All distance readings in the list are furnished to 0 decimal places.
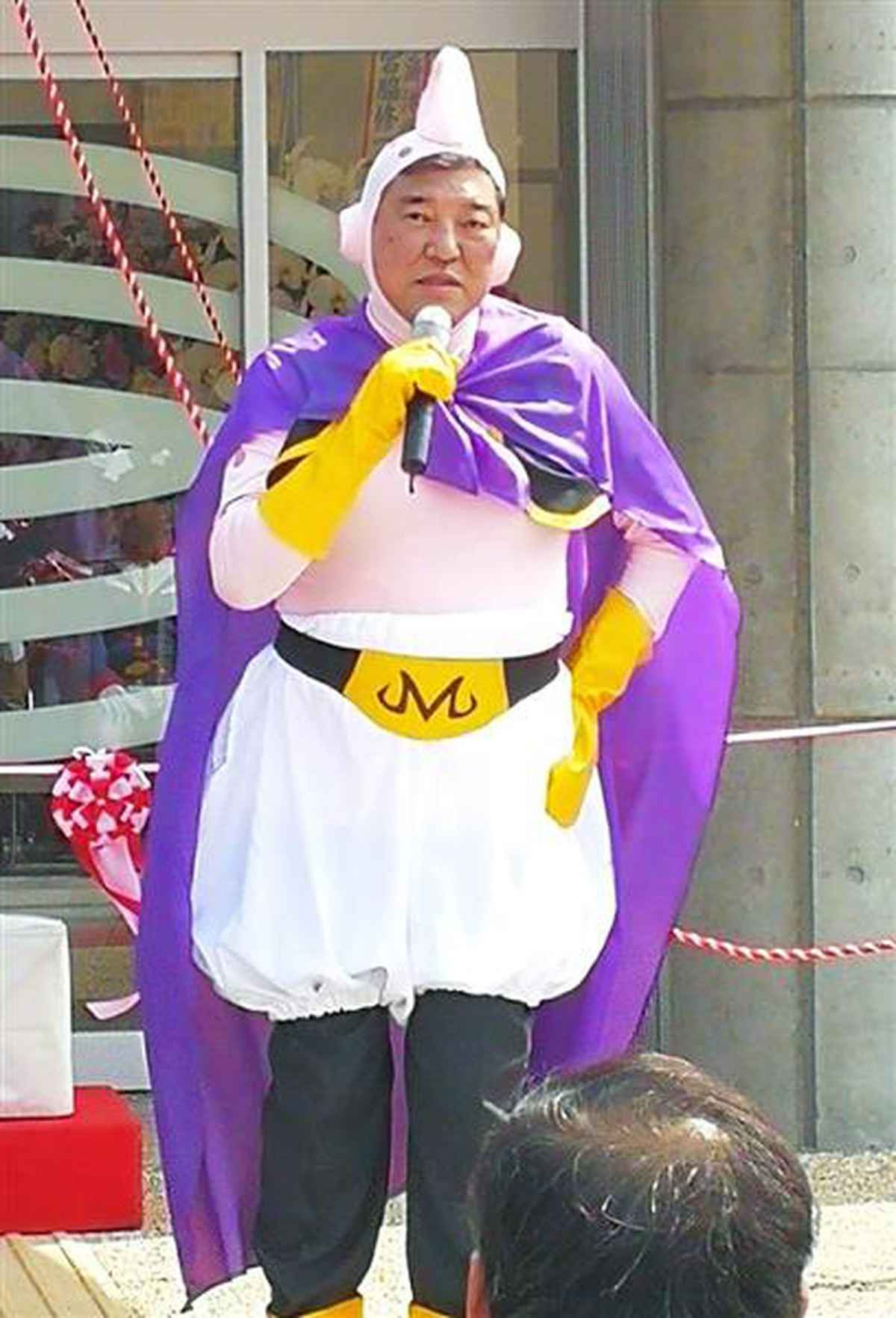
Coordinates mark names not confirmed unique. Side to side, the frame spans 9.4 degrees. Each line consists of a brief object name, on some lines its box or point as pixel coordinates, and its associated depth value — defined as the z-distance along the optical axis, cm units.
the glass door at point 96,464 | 1197
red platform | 966
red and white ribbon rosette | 807
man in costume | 673
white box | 963
